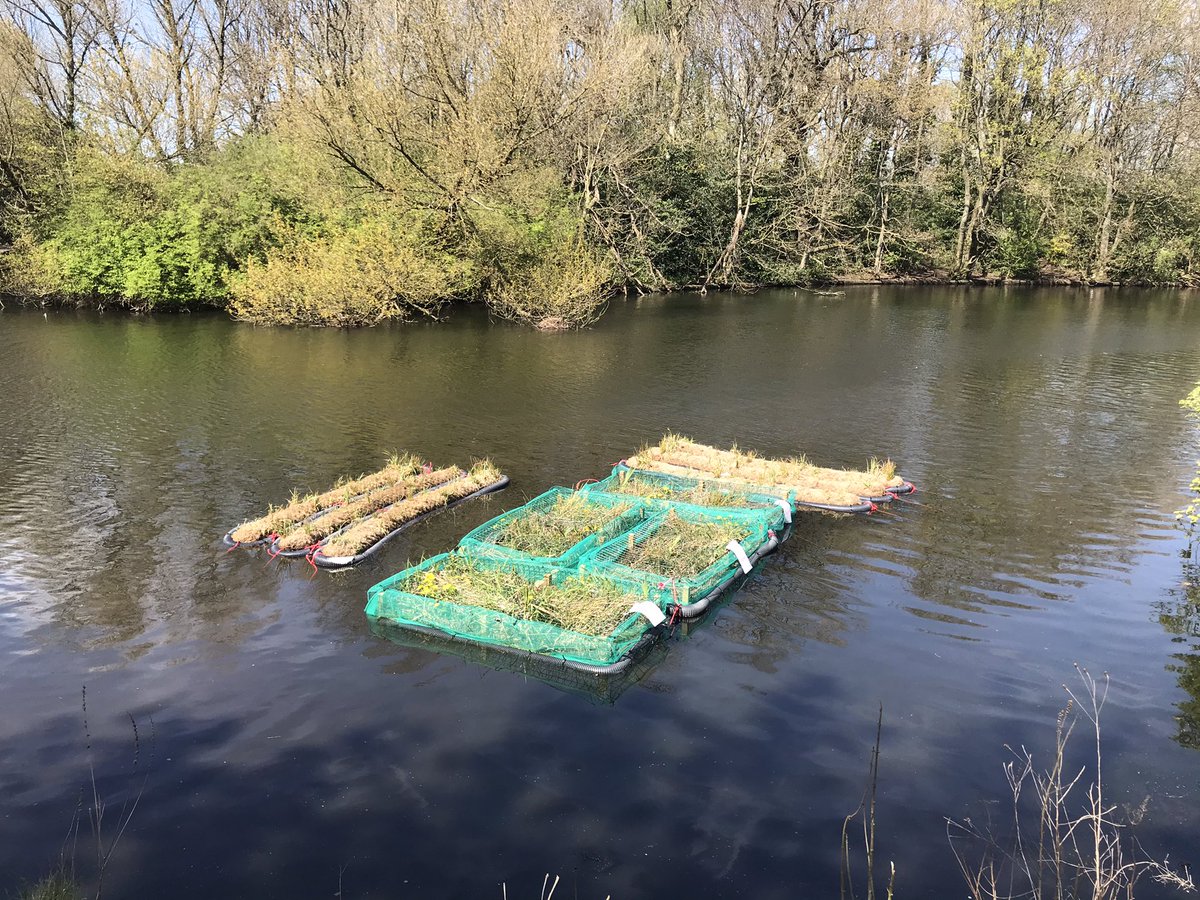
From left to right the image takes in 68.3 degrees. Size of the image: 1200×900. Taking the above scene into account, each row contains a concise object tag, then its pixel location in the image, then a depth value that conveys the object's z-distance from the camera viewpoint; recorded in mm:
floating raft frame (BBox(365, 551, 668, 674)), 9039
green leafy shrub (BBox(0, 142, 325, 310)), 32500
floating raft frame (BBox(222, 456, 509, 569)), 11969
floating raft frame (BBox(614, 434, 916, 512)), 13789
